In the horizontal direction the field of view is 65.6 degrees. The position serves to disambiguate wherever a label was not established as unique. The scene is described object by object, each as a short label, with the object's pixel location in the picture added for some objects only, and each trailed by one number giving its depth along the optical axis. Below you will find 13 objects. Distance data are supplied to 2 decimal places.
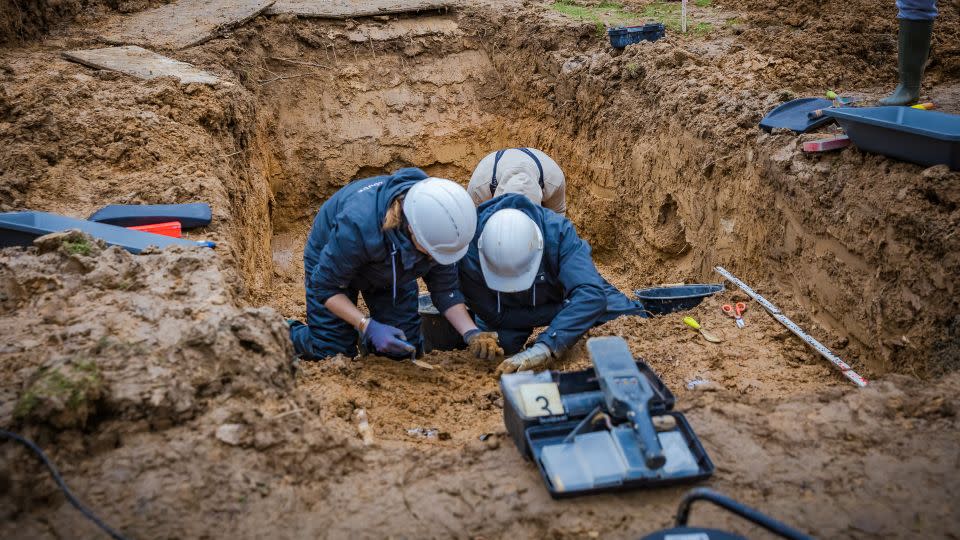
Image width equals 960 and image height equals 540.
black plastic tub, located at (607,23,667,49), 7.38
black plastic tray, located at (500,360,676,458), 2.90
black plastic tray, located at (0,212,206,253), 4.21
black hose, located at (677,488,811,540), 2.23
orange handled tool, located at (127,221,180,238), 4.65
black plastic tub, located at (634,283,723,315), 5.24
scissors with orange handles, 4.90
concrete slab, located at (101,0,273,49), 7.66
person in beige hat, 5.77
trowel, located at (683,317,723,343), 4.66
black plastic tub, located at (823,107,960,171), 3.87
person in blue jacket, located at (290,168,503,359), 4.07
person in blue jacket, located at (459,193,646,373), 4.52
